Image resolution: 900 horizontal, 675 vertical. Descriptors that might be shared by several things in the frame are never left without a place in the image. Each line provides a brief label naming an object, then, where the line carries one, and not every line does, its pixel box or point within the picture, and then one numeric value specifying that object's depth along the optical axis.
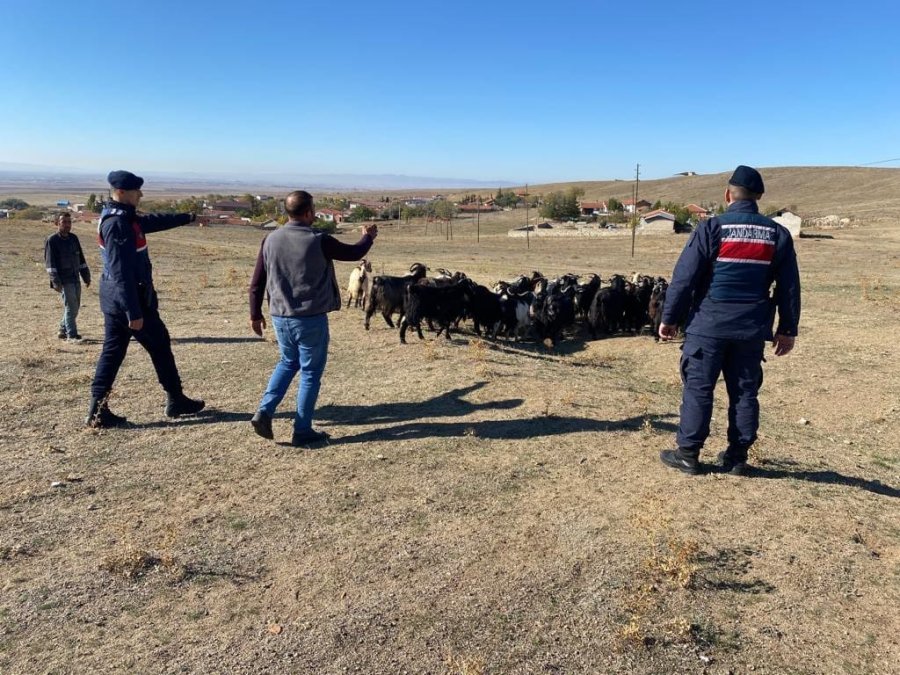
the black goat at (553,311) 11.29
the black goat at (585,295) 12.05
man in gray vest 5.03
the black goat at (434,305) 10.38
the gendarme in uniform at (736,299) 4.51
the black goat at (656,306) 11.27
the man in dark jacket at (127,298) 5.52
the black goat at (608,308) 11.55
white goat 13.10
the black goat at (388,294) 11.05
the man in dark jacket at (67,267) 9.34
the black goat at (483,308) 11.05
